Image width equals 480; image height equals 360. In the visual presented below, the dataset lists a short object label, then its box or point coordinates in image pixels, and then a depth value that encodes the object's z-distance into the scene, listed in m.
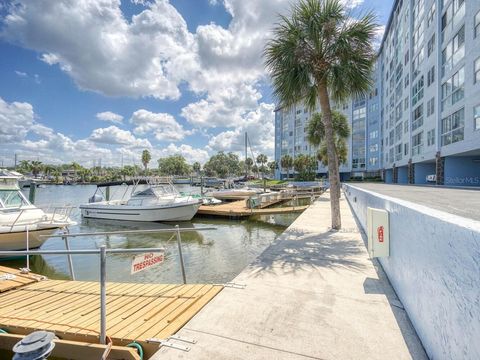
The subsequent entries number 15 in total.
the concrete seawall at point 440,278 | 1.91
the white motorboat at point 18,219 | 9.85
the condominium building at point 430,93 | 19.22
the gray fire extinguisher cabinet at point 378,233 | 4.74
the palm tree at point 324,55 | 8.94
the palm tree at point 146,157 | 103.19
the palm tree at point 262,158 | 98.97
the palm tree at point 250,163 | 121.59
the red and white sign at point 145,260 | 3.81
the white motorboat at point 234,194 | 31.89
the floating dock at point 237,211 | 19.28
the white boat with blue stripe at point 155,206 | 18.41
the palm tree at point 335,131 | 30.86
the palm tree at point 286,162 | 69.56
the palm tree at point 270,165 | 105.72
